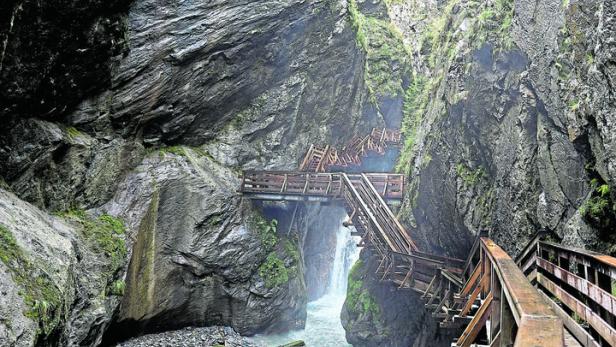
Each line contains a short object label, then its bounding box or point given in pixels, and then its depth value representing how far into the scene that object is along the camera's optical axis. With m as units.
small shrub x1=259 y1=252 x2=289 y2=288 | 19.03
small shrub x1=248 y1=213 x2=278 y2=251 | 19.48
